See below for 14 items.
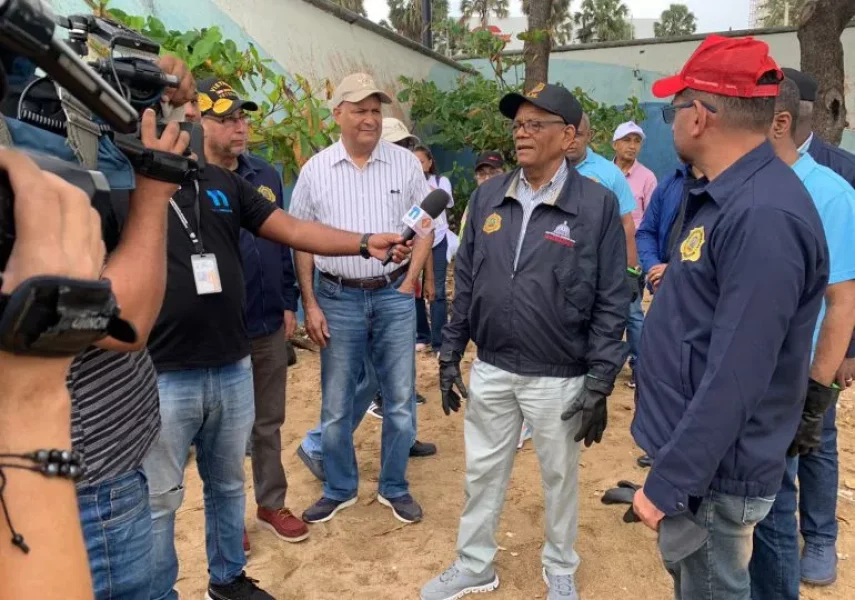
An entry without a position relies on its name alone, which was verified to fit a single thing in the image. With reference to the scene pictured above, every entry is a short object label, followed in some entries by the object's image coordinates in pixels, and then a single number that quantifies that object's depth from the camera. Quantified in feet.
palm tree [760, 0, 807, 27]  110.32
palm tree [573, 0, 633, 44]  119.97
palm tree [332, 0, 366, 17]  95.14
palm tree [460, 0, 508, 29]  134.10
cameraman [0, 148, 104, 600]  2.61
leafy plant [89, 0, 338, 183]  15.55
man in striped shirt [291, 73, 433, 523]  11.77
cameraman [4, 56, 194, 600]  4.67
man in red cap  5.68
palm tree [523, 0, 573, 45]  120.67
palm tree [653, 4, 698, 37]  165.27
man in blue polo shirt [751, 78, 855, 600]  8.03
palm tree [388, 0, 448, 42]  97.12
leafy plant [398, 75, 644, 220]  33.53
